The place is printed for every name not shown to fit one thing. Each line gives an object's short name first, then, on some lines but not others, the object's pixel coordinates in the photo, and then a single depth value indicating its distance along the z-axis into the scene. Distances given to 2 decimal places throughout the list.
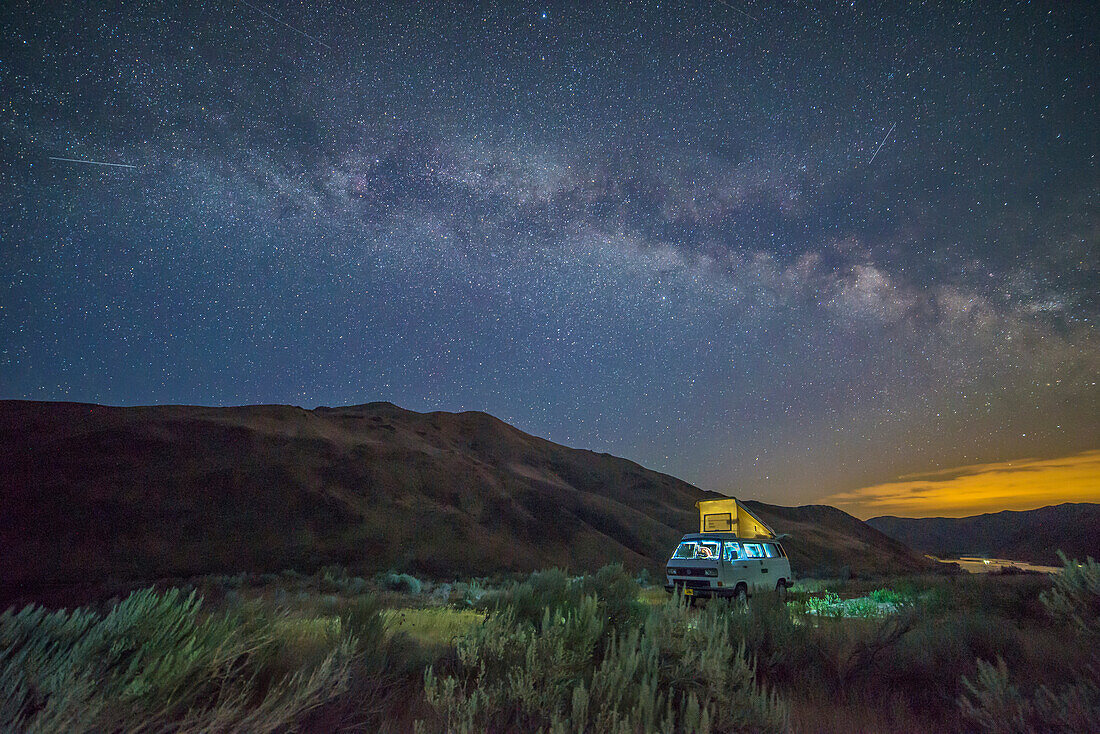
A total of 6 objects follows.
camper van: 12.91
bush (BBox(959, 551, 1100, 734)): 3.48
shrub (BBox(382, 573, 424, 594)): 18.53
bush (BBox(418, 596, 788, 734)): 3.36
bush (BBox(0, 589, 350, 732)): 3.00
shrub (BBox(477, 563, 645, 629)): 6.68
